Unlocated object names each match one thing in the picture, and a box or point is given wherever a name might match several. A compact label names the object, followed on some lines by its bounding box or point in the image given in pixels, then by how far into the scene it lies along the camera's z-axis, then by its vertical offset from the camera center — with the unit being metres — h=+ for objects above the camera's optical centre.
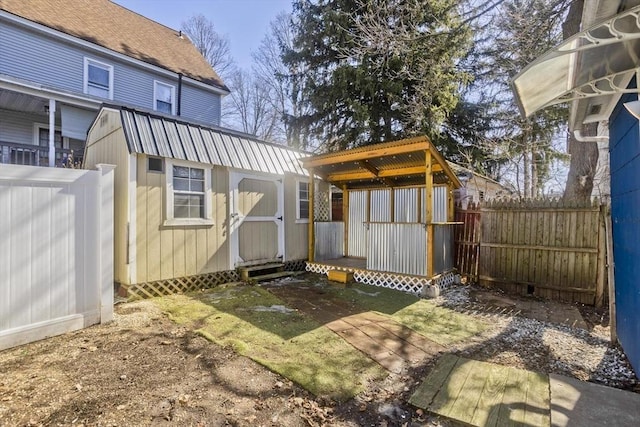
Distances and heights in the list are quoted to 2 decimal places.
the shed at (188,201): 5.44 +0.25
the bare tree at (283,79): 13.04 +6.83
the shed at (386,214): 6.22 -0.02
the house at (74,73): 8.60 +4.66
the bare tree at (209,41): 22.45 +12.04
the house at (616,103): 2.16 +1.10
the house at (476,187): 11.09 +1.08
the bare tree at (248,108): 22.86 +7.58
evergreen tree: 9.34 +4.49
